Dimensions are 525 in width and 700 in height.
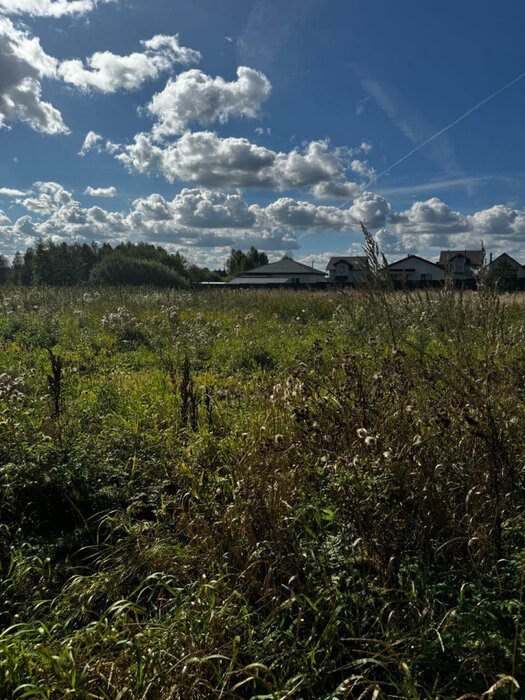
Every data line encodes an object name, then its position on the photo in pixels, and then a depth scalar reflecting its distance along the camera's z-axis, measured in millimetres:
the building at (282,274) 62406
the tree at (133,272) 46250
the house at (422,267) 54591
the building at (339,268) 60647
